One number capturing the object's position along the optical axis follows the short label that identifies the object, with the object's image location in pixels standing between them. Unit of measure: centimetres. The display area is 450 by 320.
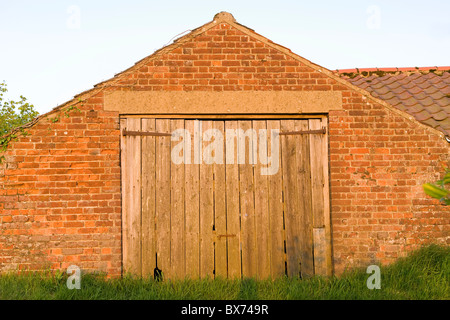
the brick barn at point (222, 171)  552
